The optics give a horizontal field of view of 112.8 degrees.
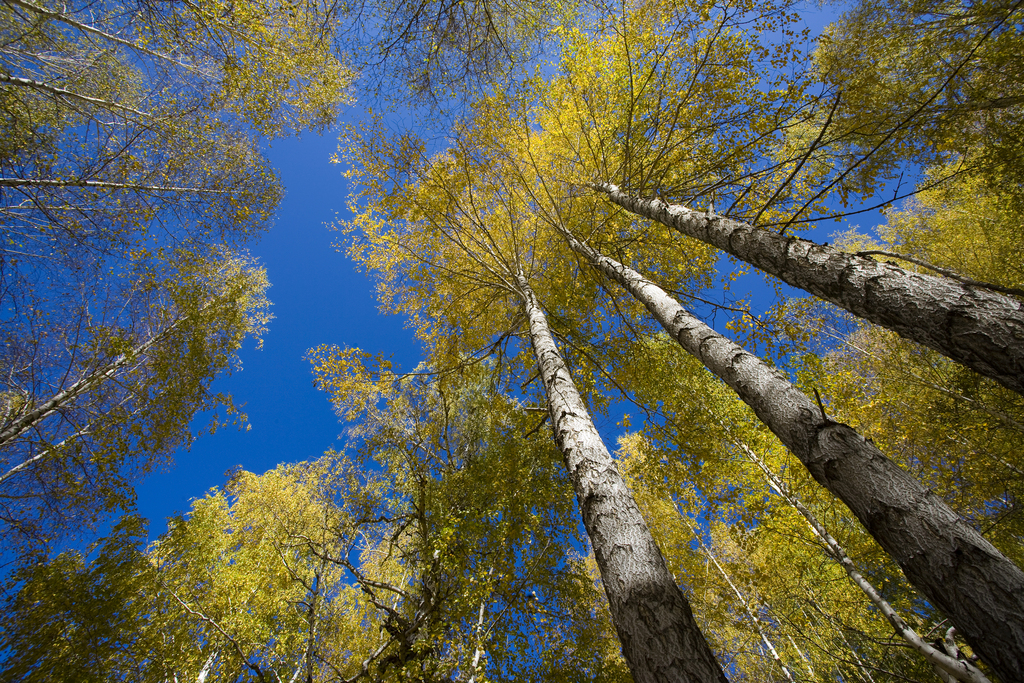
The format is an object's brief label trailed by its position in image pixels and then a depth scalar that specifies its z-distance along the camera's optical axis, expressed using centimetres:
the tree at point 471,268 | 234
